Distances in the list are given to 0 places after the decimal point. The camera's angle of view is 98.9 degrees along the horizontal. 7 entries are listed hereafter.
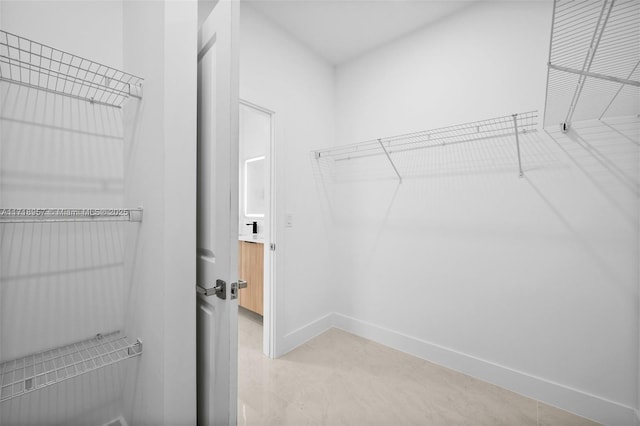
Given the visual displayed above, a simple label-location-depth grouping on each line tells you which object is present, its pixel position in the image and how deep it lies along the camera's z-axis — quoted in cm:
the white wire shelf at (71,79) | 110
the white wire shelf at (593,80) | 108
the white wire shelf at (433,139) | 183
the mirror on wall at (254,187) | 352
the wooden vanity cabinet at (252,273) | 282
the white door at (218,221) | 100
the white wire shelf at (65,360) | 102
